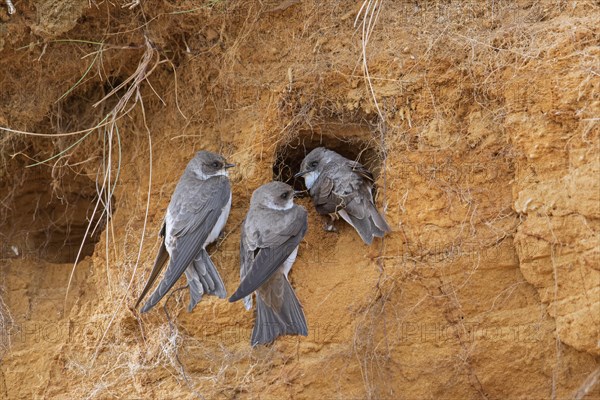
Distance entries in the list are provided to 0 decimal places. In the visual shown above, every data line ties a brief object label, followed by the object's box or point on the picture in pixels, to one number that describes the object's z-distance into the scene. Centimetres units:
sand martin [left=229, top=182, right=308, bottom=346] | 991
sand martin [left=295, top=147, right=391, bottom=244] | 1059
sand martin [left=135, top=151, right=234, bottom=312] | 1025
